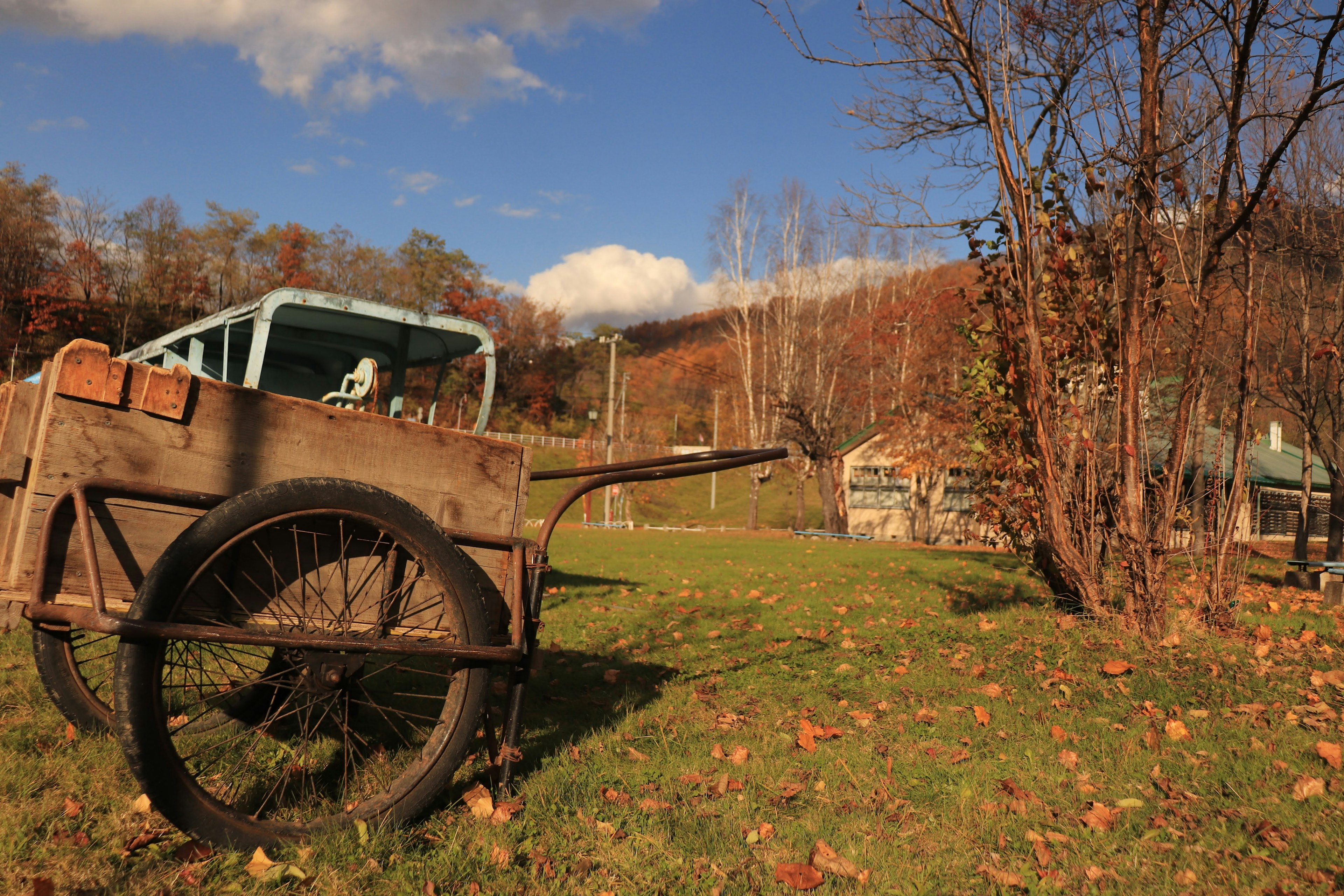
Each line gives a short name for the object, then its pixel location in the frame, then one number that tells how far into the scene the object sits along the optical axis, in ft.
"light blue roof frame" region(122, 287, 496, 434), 16.57
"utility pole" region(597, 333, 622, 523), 103.14
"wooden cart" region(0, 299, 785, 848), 6.91
